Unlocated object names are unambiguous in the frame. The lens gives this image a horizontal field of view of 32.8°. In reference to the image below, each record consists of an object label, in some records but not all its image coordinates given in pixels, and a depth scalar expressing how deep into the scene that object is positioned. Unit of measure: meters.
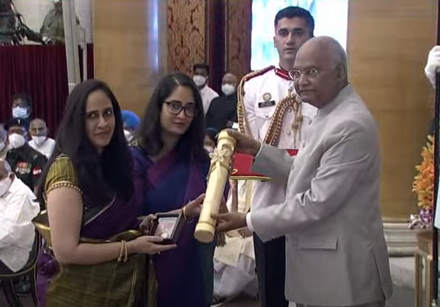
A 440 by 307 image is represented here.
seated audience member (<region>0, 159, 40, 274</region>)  5.21
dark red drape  10.84
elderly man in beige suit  2.41
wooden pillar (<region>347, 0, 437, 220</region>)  5.21
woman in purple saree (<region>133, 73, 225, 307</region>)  2.87
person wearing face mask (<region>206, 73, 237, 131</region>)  9.12
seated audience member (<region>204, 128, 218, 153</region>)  6.63
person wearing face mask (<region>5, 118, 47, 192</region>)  7.03
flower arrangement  3.60
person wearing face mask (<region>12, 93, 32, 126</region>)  9.87
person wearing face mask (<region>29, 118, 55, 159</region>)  8.09
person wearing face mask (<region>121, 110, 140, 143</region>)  5.76
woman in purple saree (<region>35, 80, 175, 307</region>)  2.49
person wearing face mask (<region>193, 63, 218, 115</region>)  10.05
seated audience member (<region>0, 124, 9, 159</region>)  7.73
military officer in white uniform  3.07
